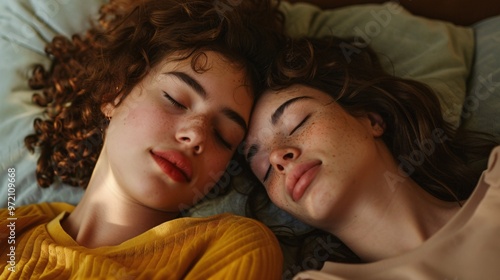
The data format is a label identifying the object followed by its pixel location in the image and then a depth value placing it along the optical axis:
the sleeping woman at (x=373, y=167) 1.08
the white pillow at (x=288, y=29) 1.46
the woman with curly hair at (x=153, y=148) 1.15
